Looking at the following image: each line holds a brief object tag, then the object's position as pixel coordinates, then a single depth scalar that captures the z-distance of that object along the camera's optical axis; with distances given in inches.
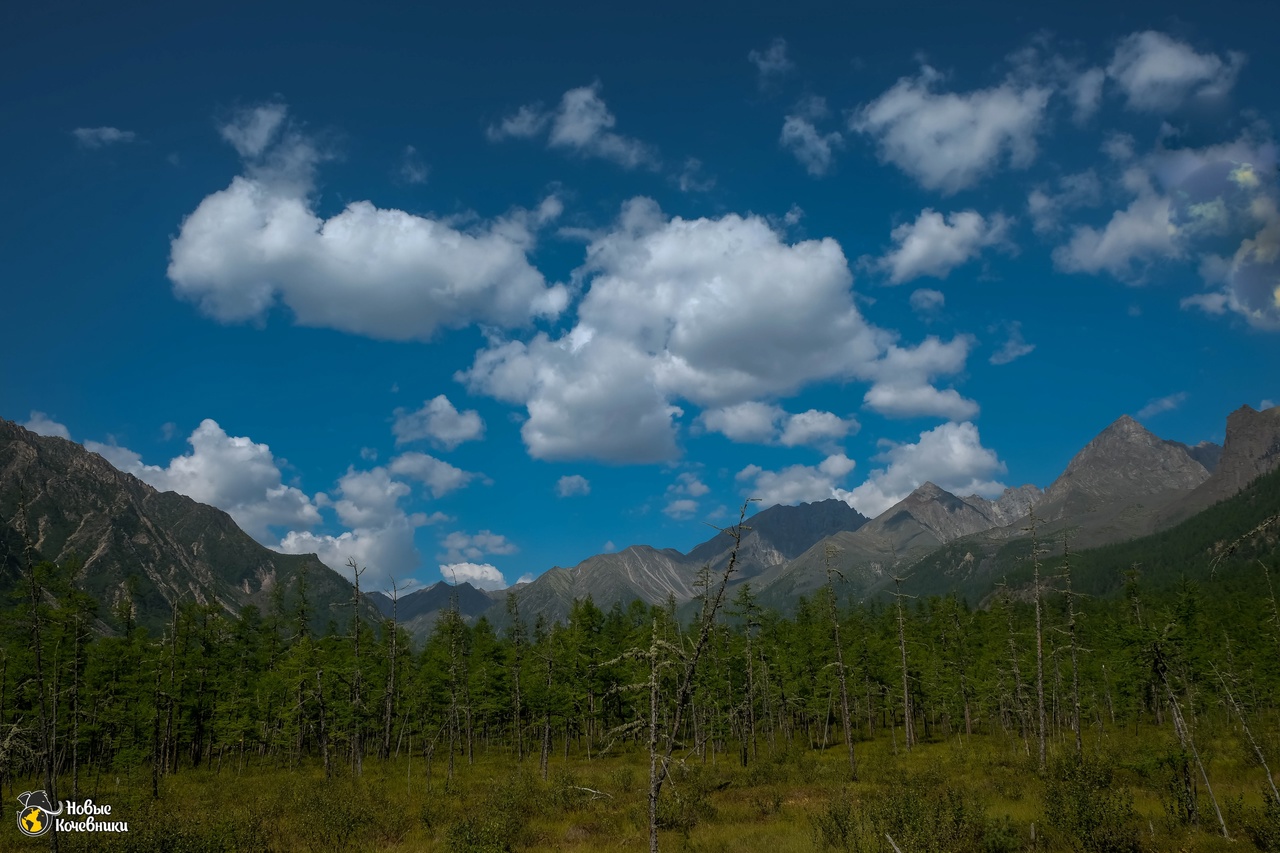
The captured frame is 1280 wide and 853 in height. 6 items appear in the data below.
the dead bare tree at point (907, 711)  1946.4
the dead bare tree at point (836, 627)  1654.8
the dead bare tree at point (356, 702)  1723.7
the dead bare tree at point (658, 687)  541.0
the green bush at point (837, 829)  840.9
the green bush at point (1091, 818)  787.4
